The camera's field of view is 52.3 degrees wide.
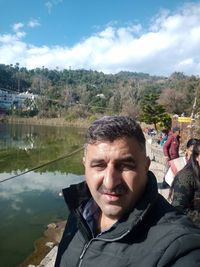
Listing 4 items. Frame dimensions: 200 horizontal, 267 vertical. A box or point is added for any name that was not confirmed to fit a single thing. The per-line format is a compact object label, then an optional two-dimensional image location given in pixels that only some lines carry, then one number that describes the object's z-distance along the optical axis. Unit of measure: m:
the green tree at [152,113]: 18.68
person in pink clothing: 3.99
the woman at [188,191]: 1.51
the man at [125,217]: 0.59
